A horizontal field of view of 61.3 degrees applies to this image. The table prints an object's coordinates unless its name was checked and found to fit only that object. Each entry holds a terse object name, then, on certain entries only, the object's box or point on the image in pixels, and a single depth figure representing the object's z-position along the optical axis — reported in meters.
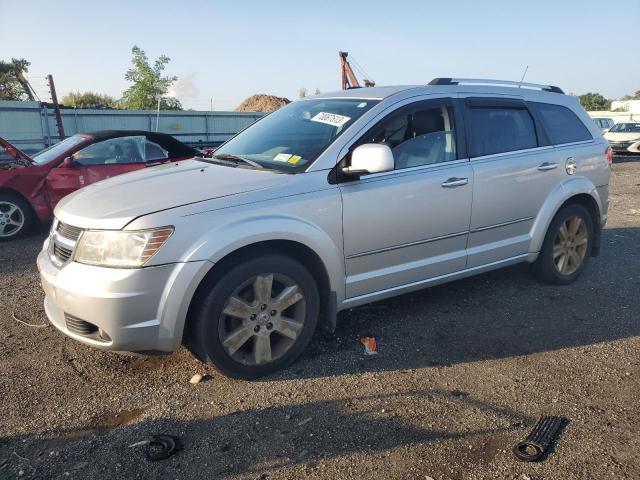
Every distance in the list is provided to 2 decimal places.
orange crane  28.02
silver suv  3.00
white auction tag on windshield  3.83
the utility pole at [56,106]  14.53
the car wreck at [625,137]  22.20
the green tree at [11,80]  32.08
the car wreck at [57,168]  7.18
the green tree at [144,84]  28.17
